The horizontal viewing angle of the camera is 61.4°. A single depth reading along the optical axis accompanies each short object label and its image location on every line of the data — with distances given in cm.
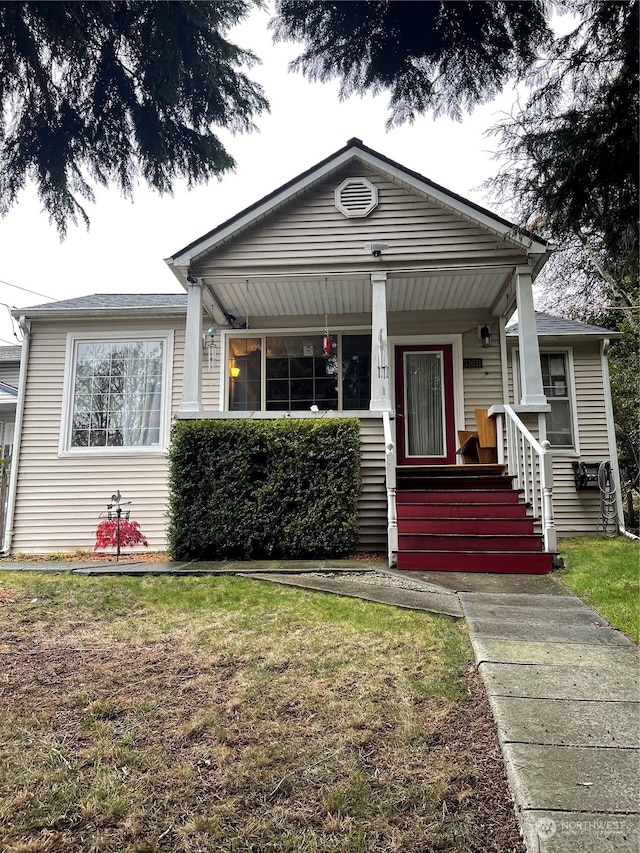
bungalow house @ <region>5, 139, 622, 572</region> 687
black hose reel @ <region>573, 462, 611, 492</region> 854
